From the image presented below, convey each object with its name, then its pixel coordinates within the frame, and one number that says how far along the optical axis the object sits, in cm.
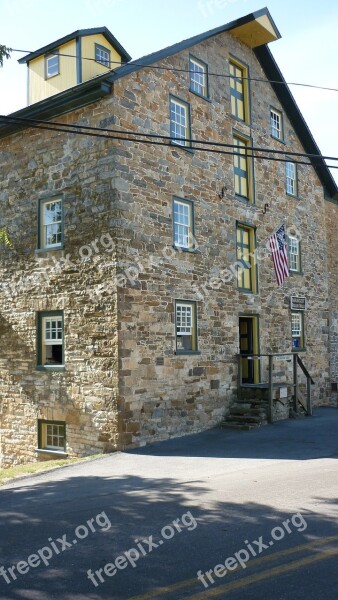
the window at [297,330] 2008
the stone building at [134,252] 1354
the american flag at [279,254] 1859
